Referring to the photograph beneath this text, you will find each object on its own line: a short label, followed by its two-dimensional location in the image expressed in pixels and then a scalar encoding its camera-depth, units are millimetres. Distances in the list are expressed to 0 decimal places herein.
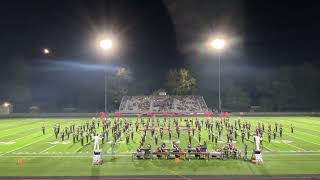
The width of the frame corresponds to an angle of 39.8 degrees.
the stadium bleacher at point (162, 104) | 78562
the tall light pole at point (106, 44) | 50531
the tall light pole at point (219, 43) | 58562
